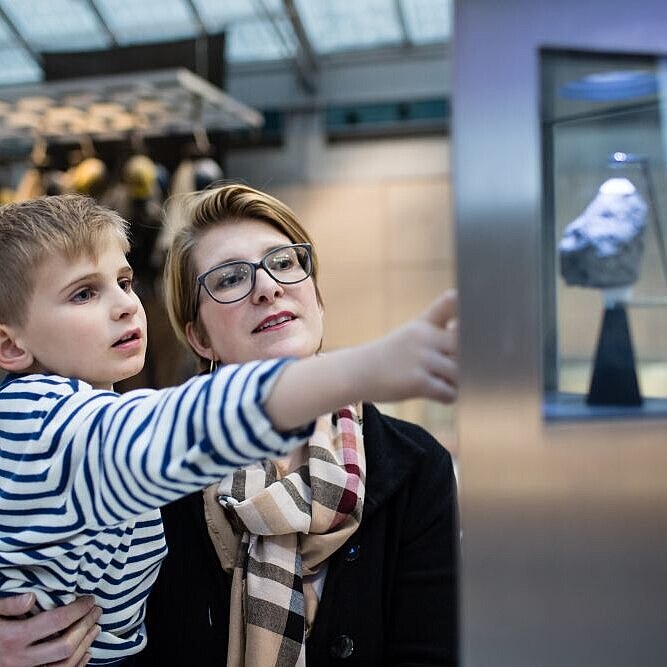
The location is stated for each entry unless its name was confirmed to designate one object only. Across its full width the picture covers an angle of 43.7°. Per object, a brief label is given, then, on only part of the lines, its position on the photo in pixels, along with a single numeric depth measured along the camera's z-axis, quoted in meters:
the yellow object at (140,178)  4.86
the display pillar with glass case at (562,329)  0.62
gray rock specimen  0.66
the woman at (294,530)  1.13
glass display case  0.64
